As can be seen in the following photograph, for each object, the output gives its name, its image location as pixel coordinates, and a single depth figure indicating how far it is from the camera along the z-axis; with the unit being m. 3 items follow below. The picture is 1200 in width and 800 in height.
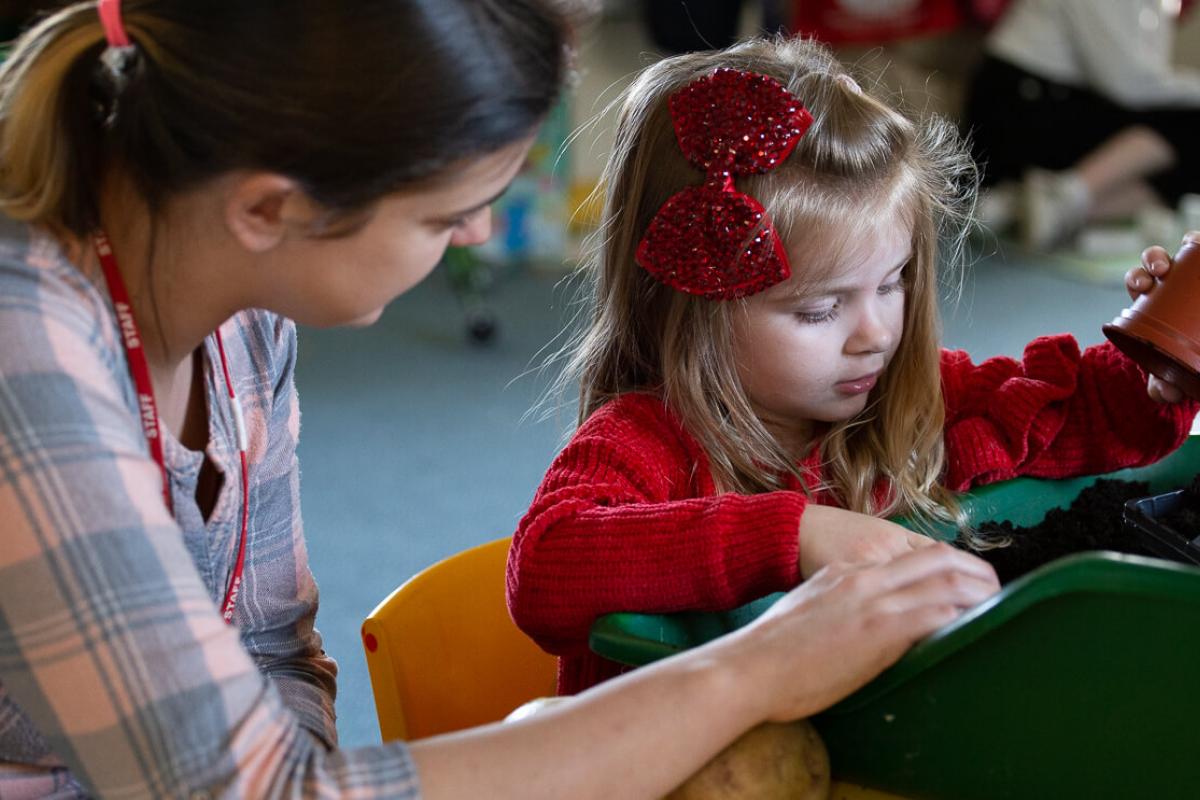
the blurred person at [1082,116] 3.49
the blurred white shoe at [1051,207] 3.49
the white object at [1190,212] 3.68
